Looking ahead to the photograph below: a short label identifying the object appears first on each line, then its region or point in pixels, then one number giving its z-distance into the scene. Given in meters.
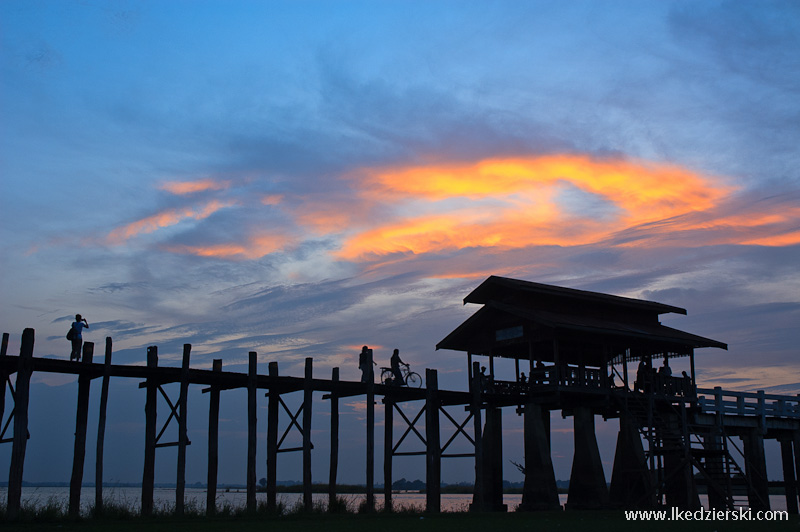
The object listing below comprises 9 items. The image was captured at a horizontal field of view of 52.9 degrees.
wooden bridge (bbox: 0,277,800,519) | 29.59
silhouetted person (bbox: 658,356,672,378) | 38.19
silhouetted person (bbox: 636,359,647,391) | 37.62
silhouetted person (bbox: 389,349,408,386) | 33.88
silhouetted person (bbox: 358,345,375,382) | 30.48
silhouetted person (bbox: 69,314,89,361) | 24.84
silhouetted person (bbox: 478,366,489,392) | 35.41
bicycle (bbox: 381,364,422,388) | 33.97
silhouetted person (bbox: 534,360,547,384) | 35.19
